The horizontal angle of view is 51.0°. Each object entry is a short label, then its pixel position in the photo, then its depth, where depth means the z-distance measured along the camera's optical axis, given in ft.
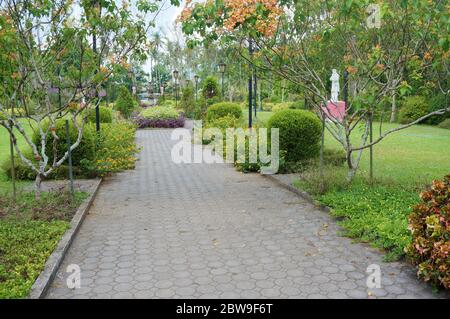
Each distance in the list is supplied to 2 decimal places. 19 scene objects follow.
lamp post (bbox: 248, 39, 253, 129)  29.01
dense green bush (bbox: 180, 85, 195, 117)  111.24
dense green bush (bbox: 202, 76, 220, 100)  90.94
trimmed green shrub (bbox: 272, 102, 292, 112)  128.59
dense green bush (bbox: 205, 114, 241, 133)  54.49
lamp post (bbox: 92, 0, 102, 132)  24.69
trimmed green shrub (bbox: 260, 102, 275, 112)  149.38
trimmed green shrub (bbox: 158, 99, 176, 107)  133.35
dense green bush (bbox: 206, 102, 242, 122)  64.75
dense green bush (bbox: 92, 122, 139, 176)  32.43
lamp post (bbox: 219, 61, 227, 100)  79.61
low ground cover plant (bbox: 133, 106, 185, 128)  88.69
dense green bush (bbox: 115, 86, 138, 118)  95.50
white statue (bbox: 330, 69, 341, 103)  45.34
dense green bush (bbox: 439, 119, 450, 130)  73.99
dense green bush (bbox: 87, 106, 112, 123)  62.49
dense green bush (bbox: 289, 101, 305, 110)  112.63
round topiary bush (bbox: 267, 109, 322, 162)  34.63
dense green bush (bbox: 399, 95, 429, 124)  85.46
